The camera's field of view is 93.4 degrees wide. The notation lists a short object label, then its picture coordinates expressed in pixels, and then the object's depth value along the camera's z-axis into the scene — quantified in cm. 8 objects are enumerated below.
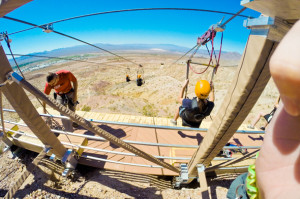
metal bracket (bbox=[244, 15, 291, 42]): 76
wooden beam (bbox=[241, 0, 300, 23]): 64
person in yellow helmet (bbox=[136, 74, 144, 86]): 1441
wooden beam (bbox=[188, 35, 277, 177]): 90
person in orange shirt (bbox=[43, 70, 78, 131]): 349
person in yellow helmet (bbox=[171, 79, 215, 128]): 269
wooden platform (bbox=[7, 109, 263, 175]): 313
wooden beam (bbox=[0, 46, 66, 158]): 141
